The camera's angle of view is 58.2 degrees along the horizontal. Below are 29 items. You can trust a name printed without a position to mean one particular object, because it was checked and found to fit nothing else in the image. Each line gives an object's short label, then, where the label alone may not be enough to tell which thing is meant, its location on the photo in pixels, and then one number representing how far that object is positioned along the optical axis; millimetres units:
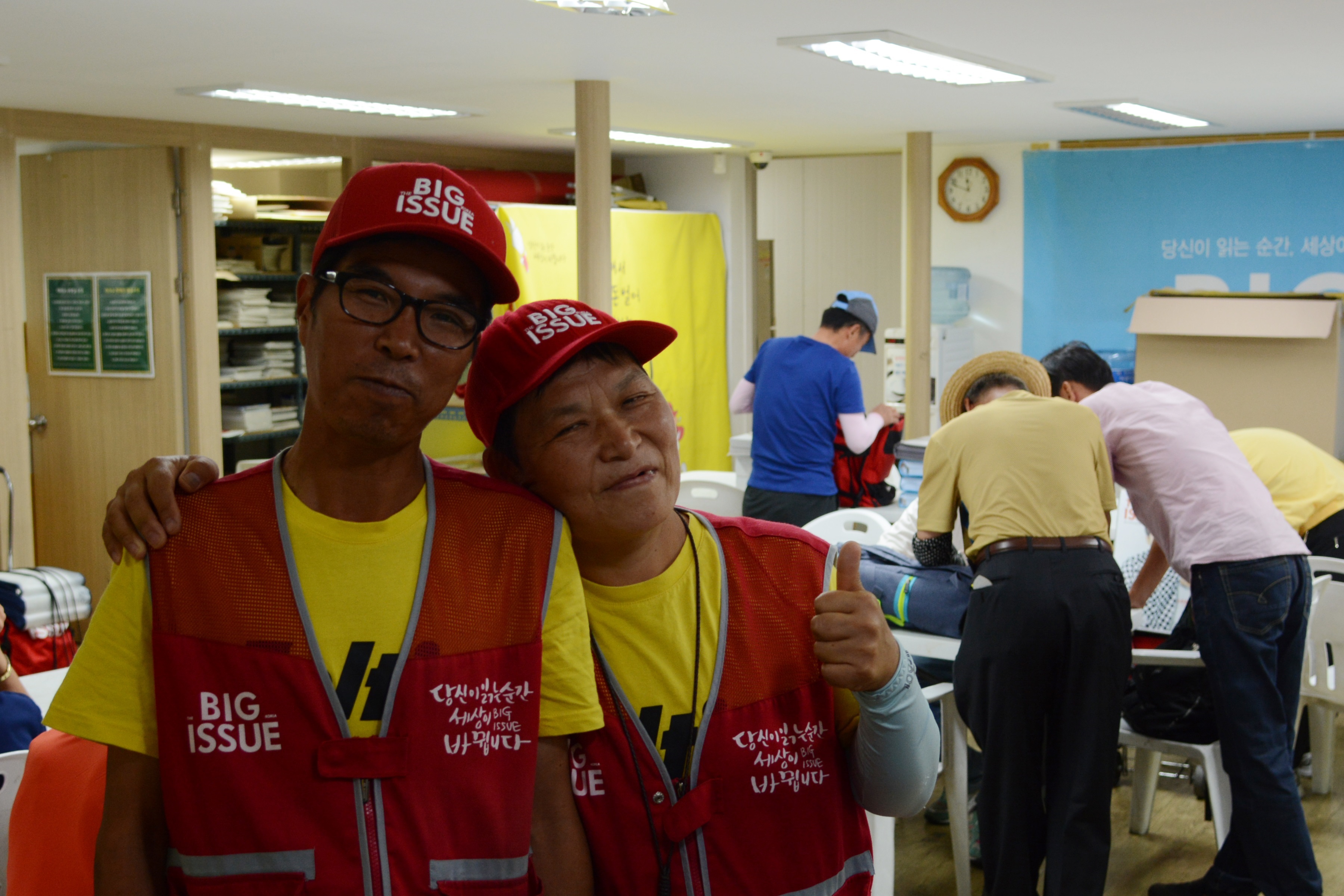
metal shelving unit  6633
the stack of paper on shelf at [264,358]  6648
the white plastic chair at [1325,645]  3648
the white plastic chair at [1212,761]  3357
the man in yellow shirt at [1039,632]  2998
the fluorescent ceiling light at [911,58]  3465
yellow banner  6195
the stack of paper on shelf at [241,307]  6461
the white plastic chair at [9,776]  2117
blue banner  6504
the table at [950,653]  3320
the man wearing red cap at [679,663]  1337
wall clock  7289
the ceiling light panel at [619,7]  2941
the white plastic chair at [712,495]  5562
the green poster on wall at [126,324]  5973
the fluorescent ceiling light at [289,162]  6836
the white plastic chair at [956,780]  3318
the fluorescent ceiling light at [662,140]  6203
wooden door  5910
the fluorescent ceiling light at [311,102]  4613
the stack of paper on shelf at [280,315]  6648
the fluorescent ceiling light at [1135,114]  5273
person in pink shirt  3158
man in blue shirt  4875
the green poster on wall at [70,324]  6102
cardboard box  5965
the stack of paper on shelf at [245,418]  6492
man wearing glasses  1168
